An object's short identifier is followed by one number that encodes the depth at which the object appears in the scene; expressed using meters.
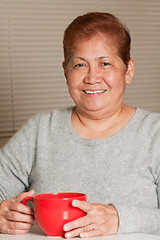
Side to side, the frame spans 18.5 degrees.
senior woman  1.08
